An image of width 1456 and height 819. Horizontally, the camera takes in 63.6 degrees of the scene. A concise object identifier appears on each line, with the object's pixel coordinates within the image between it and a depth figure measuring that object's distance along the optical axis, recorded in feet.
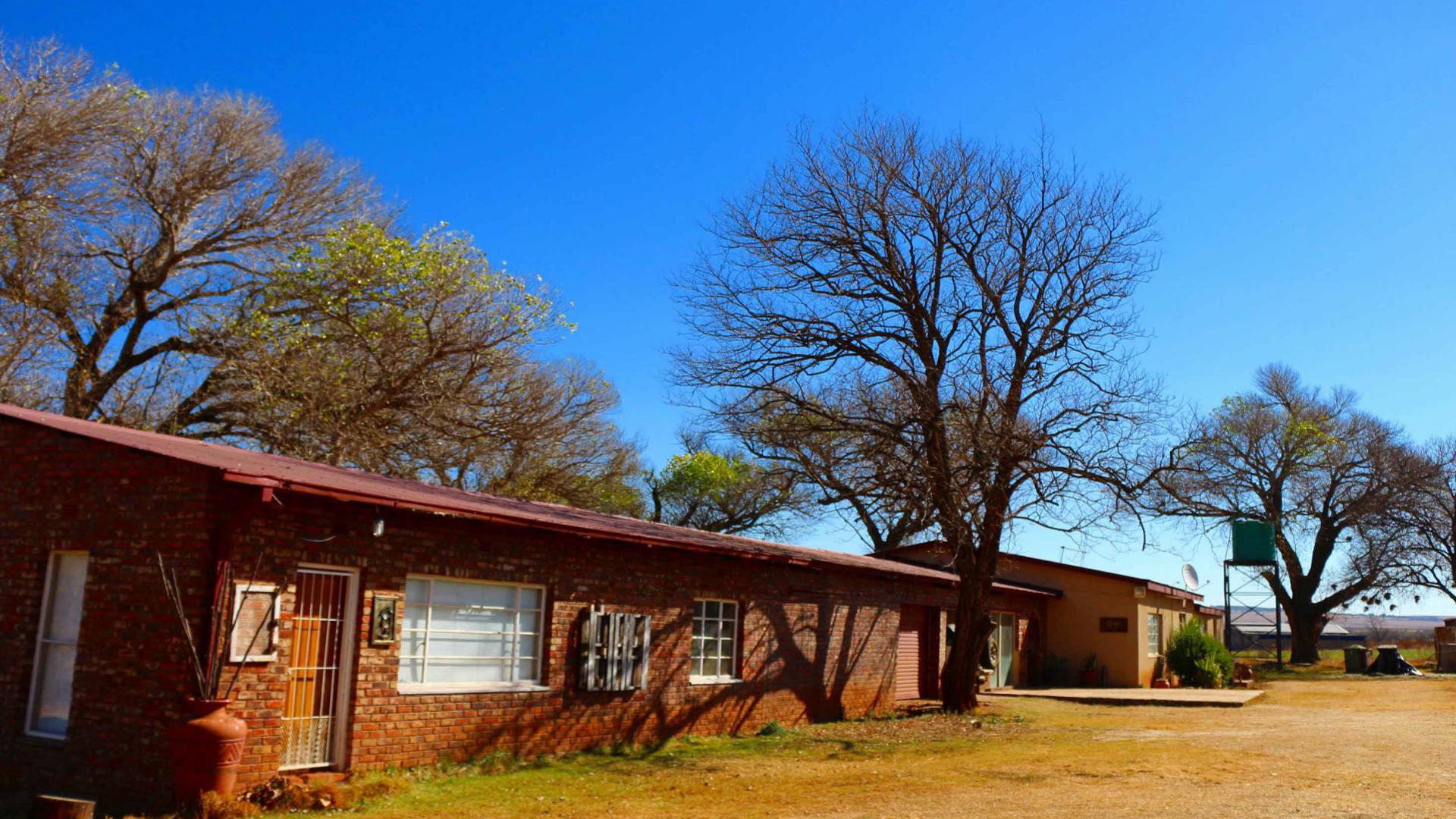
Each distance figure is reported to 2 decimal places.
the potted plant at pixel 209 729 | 31.48
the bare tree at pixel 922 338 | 65.57
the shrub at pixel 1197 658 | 103.35
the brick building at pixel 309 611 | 33.88
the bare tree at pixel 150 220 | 72.23
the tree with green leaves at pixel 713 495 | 155.43
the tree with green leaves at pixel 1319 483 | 152.66
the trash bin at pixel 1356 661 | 140.26
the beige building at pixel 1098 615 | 101.60
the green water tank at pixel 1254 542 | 134.62
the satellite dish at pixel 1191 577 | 125.29
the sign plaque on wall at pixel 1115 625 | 102.01
